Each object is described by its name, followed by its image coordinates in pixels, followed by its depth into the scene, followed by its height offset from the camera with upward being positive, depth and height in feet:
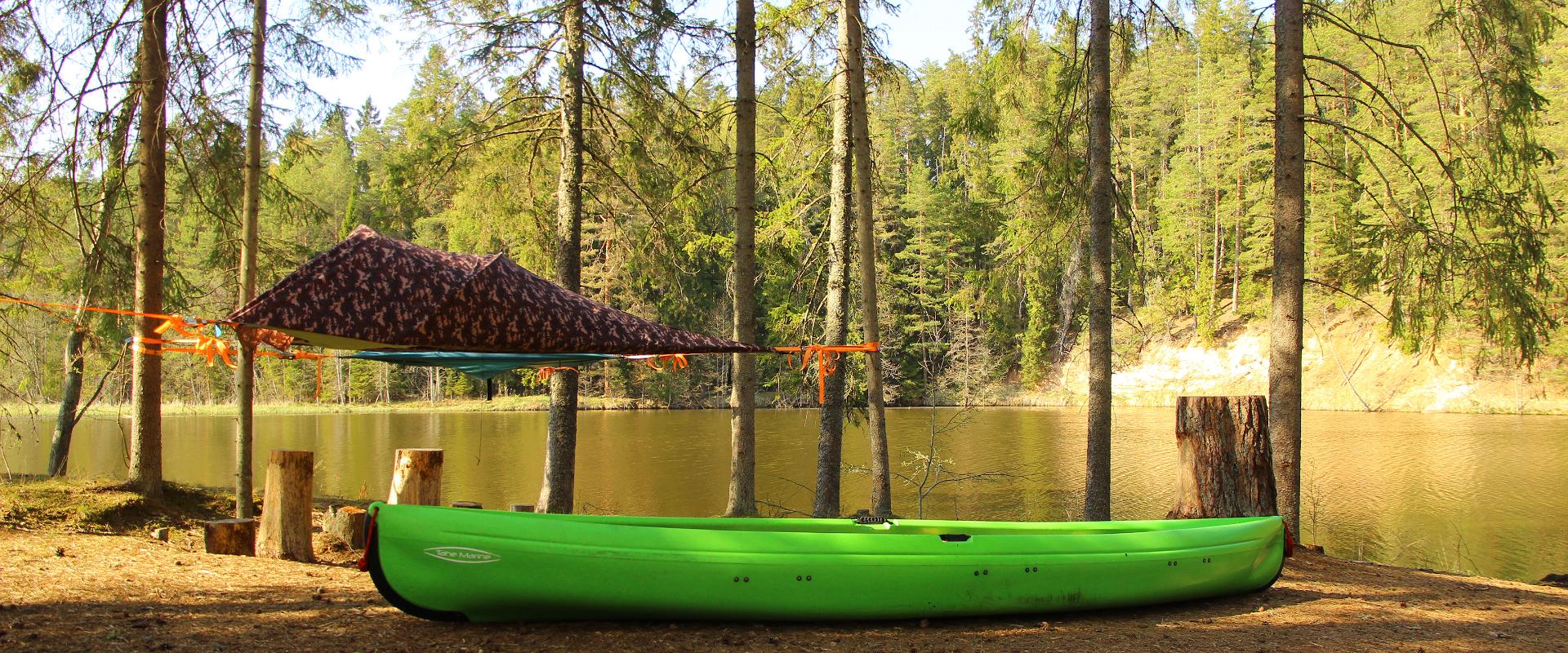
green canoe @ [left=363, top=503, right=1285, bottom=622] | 12.69 -3.30
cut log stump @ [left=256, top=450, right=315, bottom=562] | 17.69 -3.28
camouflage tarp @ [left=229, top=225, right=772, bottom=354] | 15.39 +0.53
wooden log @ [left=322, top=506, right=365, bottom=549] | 20.95 -4.24
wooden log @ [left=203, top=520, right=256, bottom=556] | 17.54 -3.77
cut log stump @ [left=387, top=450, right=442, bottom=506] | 18.93 -2.83
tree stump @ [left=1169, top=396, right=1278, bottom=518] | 20.13 -2.61
